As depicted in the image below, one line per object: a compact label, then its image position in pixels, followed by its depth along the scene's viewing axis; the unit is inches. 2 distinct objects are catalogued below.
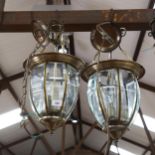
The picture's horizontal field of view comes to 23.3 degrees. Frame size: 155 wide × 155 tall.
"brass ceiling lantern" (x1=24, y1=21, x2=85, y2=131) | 61.7
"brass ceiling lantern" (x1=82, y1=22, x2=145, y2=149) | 61.9
